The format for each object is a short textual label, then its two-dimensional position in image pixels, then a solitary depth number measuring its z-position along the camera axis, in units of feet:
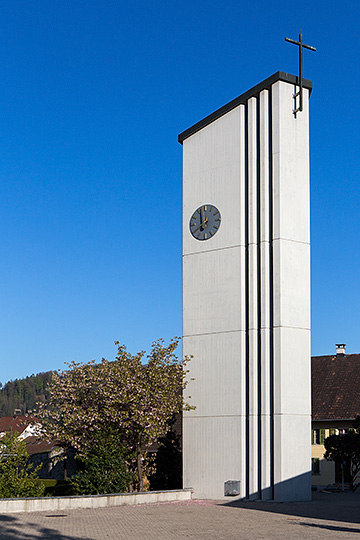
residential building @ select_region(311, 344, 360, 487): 130.00
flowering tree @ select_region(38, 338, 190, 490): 85.15
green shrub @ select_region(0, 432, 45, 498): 71.97
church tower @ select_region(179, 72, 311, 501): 82.69
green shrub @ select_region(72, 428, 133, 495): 79.46
